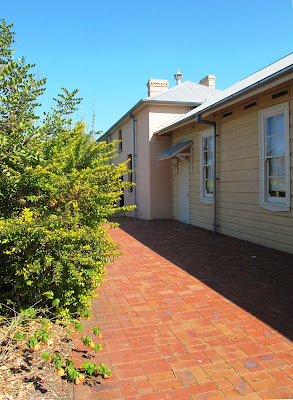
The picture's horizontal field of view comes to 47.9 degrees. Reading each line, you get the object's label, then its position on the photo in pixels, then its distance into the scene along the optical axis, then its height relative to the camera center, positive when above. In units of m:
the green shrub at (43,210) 3.30 -0.25
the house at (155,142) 12.87 +1.81
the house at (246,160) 6.54 +0.62
